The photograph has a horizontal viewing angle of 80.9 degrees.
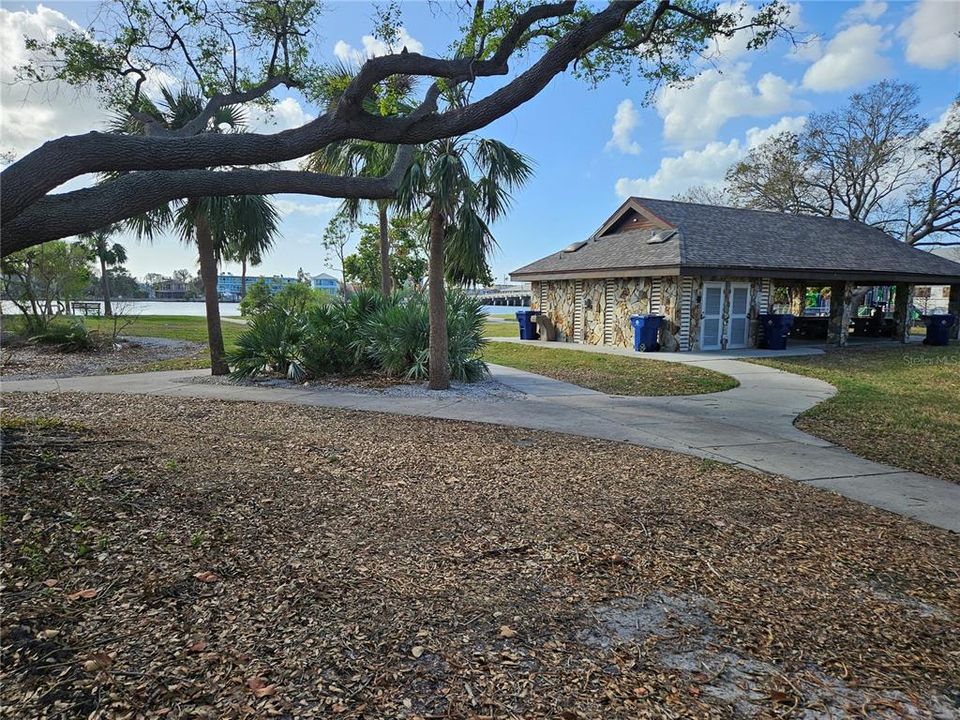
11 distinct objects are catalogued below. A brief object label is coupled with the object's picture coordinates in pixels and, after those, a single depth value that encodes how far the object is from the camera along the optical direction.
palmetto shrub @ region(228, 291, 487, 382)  11.04
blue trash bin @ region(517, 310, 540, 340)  22.63
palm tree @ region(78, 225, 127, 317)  40.11
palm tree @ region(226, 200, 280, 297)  11.09
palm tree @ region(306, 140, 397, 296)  10.13
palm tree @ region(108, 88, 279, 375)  10.45
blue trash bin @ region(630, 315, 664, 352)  17.45
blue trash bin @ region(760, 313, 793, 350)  18.41
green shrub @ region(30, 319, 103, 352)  15.99
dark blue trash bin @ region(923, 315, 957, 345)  21.12
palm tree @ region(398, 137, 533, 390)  8.92
